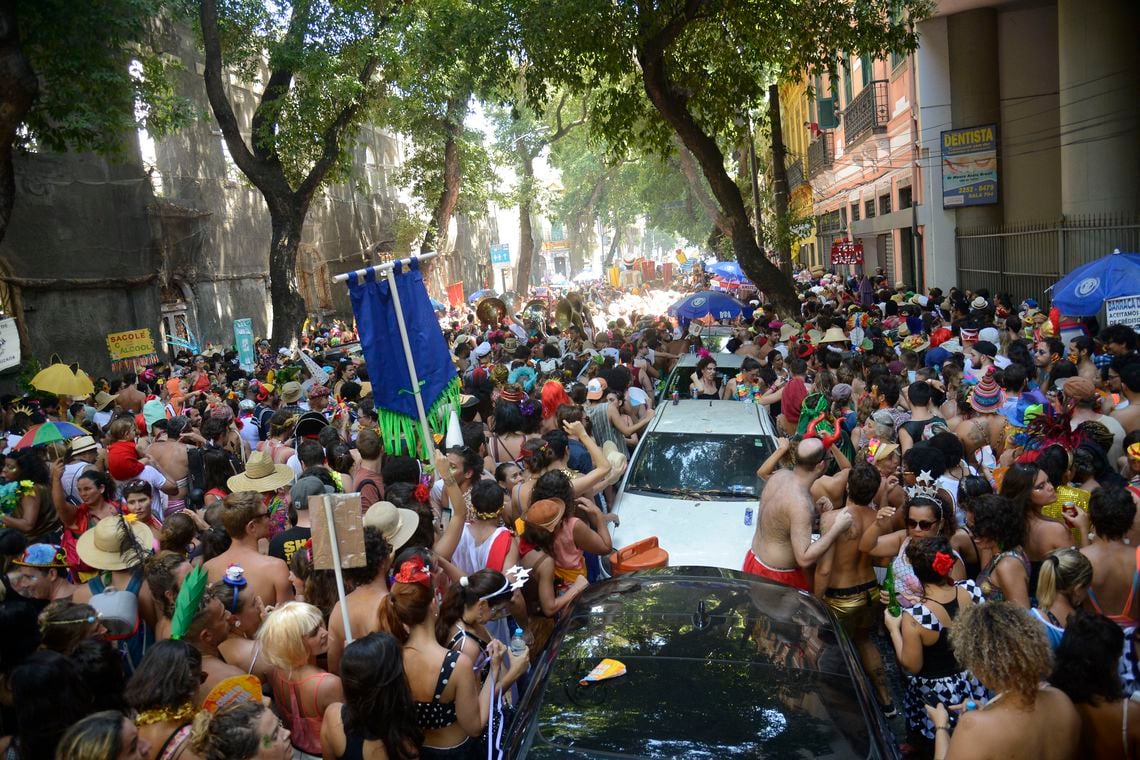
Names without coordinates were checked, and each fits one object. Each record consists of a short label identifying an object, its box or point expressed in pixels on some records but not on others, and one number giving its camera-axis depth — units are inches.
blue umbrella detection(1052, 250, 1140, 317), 349.4
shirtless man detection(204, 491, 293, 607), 197.3
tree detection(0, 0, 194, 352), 463.2
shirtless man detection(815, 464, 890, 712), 217.5
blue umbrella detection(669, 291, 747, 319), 678.5
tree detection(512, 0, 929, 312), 535.8
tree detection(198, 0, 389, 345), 685.9
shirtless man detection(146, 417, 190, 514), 322.0
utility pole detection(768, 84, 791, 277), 622.8
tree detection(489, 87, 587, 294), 1475.1
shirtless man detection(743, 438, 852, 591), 222.5
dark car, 133.1
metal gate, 552.1
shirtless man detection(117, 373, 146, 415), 460.4
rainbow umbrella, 306.3
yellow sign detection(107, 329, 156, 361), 595.5
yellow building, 1316.9
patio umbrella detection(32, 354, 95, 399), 389.2
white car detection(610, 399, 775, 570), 267.0
